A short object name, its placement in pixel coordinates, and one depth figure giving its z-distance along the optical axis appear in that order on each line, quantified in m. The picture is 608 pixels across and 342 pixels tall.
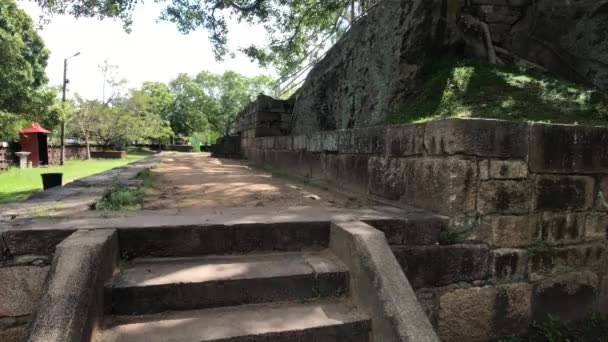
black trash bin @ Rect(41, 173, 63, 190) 7.39
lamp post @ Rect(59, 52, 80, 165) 23.47
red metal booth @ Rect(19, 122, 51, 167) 21.69
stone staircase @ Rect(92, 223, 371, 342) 2.16
